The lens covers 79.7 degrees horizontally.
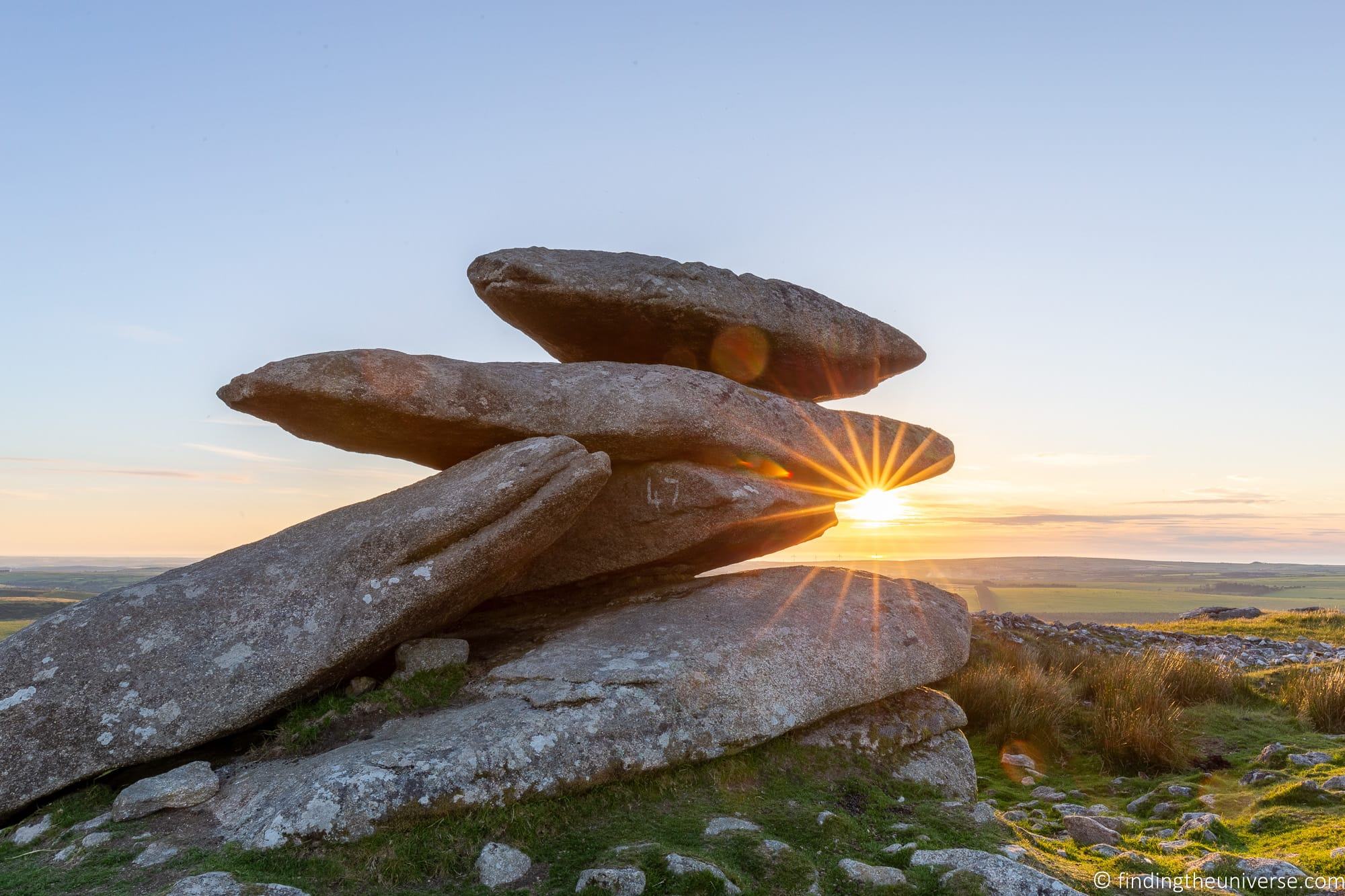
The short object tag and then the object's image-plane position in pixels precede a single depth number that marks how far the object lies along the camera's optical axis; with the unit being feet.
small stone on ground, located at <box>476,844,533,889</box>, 21.52
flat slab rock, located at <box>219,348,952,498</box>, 33.58
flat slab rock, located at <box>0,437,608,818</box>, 26.55
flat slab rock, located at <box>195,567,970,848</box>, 23.40
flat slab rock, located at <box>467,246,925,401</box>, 39.93
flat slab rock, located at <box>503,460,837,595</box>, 38.58
